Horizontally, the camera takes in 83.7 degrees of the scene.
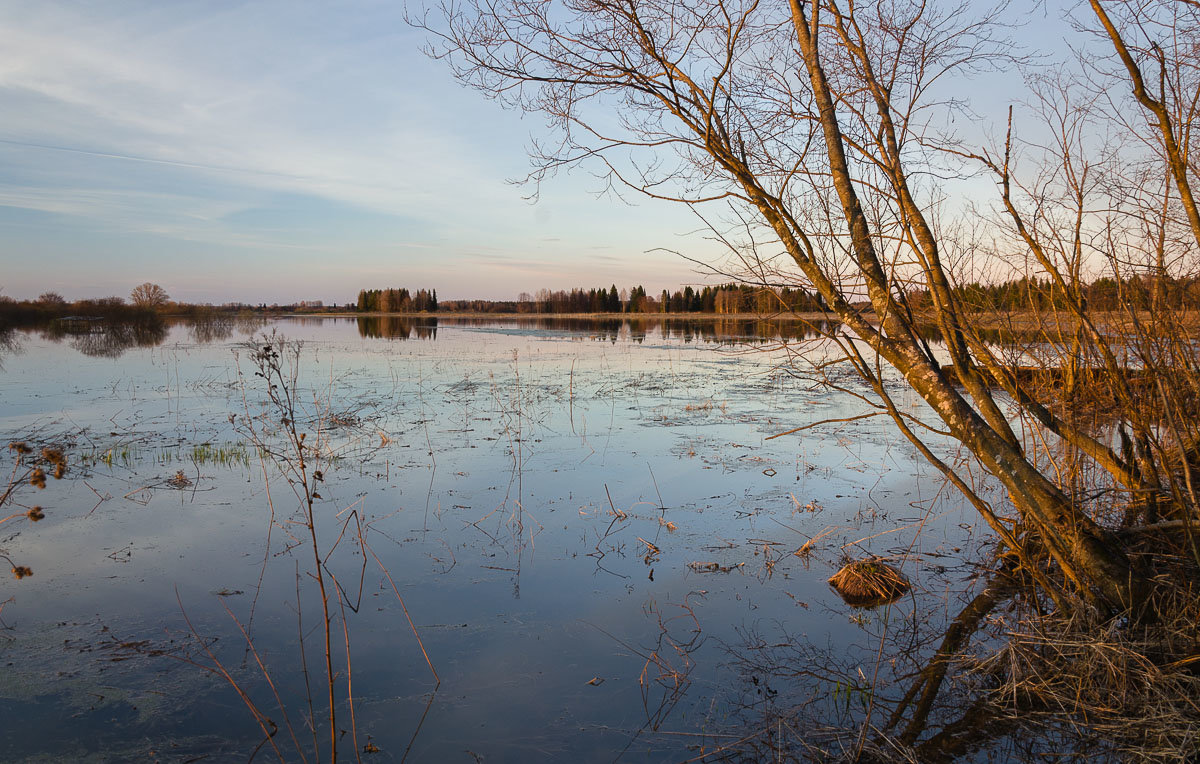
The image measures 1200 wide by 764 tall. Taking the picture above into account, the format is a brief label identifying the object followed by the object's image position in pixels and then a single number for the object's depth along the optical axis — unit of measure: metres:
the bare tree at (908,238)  3.78
